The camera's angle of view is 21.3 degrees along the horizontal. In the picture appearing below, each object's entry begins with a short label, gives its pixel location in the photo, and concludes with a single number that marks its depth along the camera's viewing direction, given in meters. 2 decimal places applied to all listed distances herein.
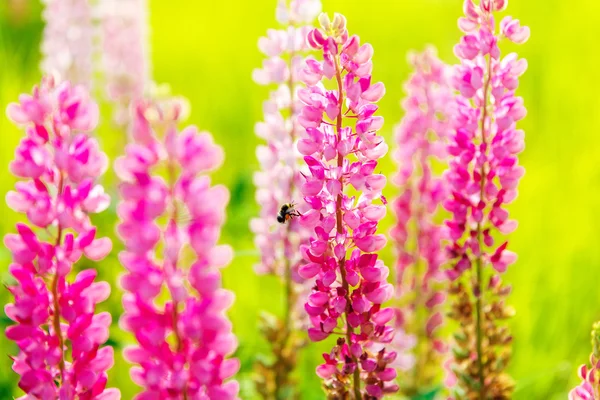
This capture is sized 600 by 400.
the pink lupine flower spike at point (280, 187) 1.24
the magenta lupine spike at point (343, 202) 1.00
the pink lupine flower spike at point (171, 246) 0.89
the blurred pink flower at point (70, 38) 1.86
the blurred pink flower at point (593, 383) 1.00
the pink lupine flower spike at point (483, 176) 1.08
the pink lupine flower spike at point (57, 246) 0.95
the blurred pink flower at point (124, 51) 2.04
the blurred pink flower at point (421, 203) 1.34
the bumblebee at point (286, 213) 1.21
